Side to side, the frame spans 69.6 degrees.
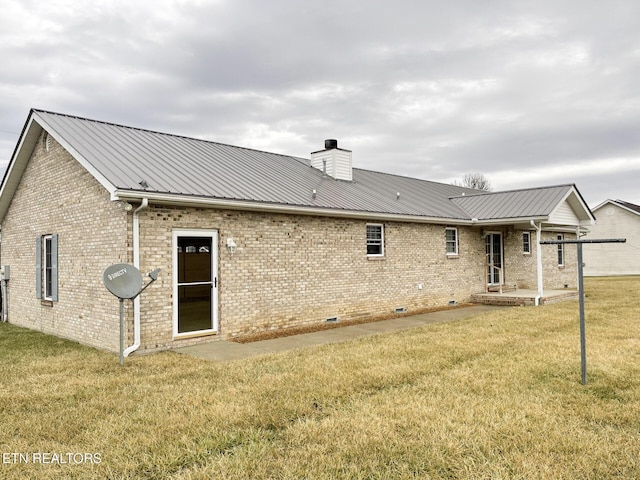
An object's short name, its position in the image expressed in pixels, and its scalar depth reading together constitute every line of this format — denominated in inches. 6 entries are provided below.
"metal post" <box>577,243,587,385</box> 226.0
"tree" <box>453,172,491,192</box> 2146.9
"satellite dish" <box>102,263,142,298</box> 285.5
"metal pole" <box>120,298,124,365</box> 284.0
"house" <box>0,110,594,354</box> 343.3
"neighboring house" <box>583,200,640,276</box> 1316.4
